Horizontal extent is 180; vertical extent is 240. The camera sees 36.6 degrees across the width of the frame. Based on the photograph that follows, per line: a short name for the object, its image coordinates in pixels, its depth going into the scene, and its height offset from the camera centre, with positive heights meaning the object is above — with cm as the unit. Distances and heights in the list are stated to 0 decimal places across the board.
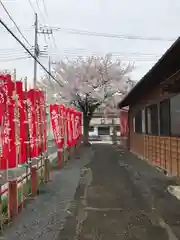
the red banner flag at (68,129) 1558 -8
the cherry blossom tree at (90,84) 2740 +455
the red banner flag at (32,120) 711 +20
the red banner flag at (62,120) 1343 +38
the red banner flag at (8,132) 512 -7
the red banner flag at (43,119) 857 +29
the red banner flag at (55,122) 1178 +25
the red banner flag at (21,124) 587 +9
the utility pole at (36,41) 2022 +665
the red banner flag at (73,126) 1801 +7
